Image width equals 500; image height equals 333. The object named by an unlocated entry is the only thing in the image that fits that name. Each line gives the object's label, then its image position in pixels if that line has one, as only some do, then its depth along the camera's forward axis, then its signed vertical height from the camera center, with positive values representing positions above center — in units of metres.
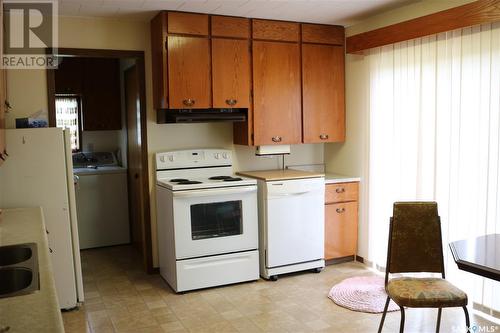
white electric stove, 3.94 -0.79
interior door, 4.62 -0.29
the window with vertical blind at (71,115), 5.71 +0.25
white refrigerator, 3.37 -0.37
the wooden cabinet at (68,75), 5.47 +0.69
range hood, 4.12 +0.16
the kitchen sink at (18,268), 1.93 -0.54
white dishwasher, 4.21 -0.82
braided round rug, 3.58 -1.28
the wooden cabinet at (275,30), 4.33 +0.93
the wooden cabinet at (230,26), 4.14 +0.93
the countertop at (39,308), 1.29 -0.50
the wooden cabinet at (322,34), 4.55 +0.94
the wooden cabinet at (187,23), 3.96 +0.92
